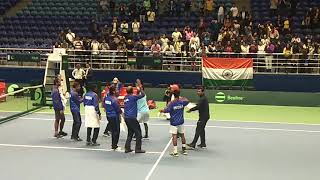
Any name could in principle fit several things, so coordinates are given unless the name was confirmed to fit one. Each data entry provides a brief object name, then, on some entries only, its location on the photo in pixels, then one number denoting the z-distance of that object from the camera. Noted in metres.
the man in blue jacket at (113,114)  14.34
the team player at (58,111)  16.14
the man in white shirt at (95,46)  25.51
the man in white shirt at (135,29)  28.50
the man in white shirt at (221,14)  28.64
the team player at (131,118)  14.11
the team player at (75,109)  15.70
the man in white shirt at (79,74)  23.81
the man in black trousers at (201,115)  14.75
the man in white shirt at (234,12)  28.27
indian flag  23.98
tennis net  20.46
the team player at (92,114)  14.86
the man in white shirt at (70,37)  26.67
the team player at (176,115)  13.79
